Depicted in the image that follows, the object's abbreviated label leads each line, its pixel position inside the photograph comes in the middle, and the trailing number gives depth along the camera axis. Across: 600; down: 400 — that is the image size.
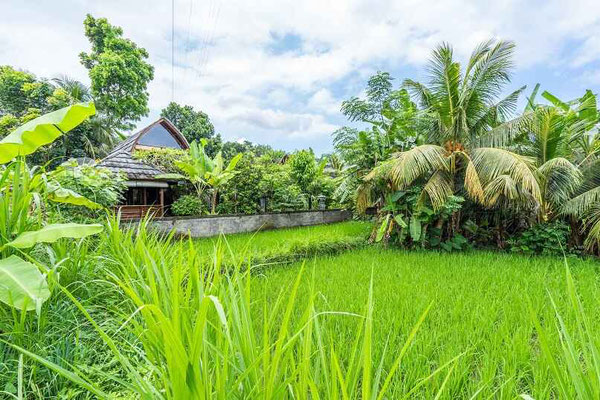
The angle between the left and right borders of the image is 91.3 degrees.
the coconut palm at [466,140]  6.24
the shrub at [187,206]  10.73
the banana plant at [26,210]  1.65
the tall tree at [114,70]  18.55
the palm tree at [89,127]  18.27
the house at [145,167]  11.60
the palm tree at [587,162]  6.01
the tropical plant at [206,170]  10.07
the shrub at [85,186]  4.04
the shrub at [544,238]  6.40
